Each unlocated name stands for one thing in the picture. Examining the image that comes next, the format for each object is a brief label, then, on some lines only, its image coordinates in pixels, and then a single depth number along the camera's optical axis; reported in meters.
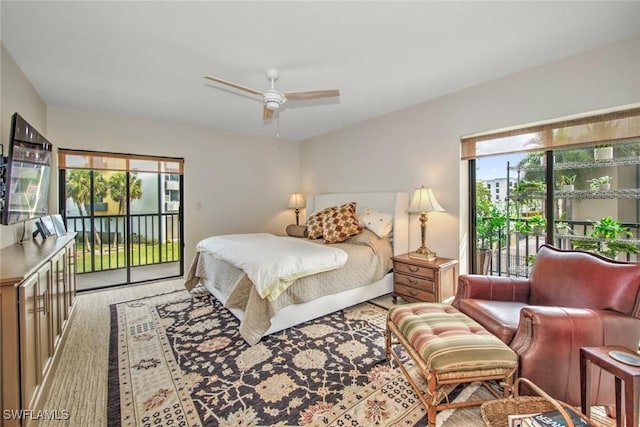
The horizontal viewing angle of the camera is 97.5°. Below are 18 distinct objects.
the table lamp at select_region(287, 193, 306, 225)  5.49
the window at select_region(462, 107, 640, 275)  2.48
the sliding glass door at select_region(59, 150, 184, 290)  3.97
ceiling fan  2.44
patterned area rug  1.66
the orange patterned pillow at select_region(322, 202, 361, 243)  3.80
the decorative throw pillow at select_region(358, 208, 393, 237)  3.63
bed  2.48
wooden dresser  1.37
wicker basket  1.39
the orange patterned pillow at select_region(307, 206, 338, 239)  4.21
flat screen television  2.01
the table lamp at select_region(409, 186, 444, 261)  3.23
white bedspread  2.47
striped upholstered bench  1.49
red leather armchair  1.56
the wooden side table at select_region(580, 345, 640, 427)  1.18
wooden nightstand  3.03
